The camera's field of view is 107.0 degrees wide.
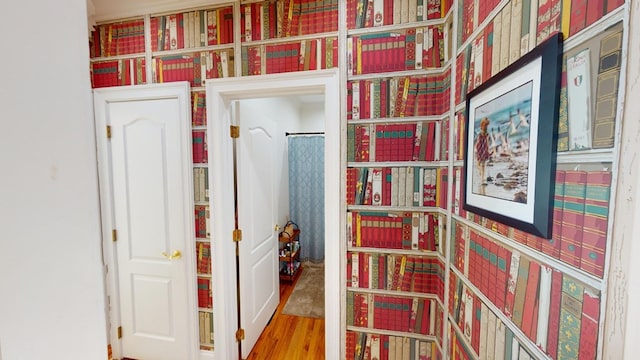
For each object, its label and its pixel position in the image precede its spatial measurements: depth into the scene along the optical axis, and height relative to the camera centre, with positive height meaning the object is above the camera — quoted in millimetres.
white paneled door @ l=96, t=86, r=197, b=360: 1650 -402
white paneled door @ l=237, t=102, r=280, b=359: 1792 -522
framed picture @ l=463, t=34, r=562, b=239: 574 +79
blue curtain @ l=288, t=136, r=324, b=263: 3271 -353
